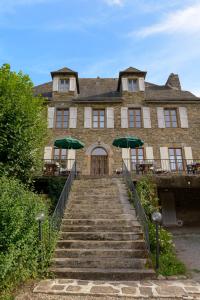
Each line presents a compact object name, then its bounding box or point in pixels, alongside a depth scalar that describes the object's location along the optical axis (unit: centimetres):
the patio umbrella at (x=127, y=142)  1113
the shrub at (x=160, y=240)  519
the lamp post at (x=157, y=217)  532
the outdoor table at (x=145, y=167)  1142
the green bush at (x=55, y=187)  921
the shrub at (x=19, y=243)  425
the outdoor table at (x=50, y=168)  1093
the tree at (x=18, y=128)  837
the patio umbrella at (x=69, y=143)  1102
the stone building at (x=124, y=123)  1338
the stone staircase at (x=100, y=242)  487
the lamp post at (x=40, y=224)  504
